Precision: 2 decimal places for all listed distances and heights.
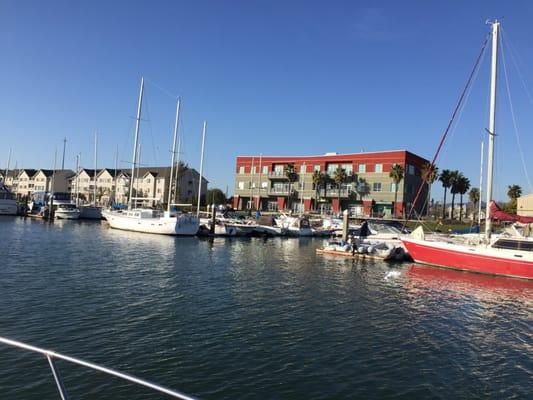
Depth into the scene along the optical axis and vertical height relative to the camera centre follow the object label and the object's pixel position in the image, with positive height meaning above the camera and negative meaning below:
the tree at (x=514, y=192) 89.31 +7.12
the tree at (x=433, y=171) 79.00 +9.28
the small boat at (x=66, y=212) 77.38 -2.31
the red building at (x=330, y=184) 82.06 +6.24
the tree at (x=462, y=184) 86.12 +7.78
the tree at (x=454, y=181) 85.50 +8.16
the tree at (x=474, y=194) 95.44 +6.58
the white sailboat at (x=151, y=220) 50.06 -1.84
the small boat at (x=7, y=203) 82.94 -1.45
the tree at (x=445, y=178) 85.94 +8.57
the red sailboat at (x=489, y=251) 26.70 -1.67
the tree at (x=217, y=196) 121.47 +3.58
